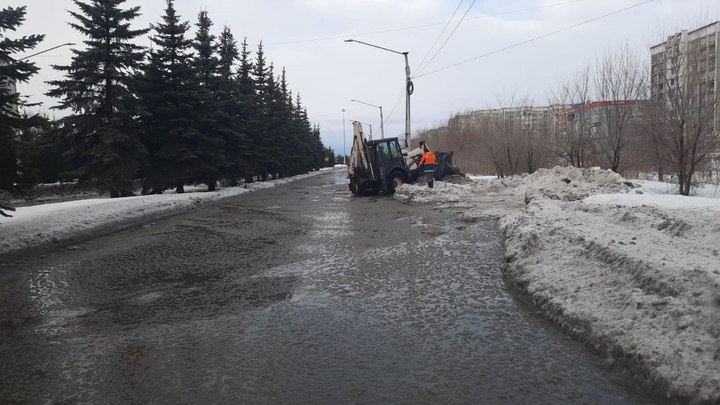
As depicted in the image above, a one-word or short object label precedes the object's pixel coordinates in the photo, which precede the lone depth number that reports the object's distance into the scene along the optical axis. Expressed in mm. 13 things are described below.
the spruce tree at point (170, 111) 27281
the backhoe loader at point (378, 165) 24141
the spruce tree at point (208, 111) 28703
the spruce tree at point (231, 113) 32406
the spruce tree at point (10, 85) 10180
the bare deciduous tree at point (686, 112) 16000
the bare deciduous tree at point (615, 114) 21031
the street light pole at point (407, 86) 30000
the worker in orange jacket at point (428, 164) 23961
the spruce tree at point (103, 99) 24094
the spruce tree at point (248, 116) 36688
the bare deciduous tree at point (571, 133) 25203
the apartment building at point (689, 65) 16250
